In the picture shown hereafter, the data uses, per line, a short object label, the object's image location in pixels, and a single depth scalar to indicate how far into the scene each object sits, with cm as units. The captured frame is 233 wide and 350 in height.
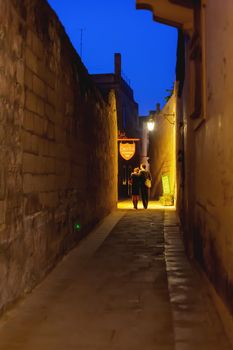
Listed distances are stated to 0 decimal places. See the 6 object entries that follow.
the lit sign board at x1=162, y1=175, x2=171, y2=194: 1623
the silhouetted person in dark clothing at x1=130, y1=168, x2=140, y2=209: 1446
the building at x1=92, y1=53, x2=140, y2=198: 2575
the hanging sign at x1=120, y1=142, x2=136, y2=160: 1693
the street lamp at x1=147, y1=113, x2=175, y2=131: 1672
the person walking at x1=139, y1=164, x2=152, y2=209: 1448
